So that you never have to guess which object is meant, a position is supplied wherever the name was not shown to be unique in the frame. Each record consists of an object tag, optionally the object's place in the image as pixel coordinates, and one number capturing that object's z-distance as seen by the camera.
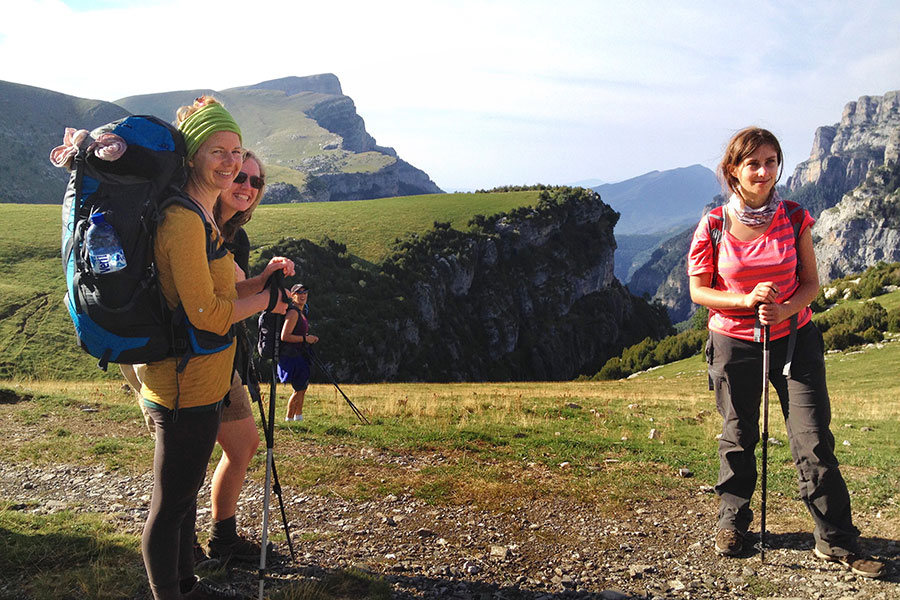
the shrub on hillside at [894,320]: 36.52
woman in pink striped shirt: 4.51
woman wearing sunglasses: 4.27
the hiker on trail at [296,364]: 10.92
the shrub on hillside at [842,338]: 36.33
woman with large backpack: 2.98
